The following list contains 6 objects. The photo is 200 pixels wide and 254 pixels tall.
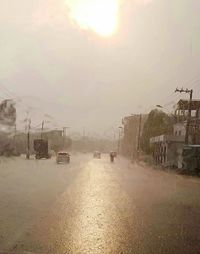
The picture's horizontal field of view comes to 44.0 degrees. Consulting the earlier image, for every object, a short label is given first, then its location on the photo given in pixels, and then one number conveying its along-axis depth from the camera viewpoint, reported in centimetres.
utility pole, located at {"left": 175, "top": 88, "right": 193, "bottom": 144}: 2523
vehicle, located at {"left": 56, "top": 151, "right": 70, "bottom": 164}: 3275
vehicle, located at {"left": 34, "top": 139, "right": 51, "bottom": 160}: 3995
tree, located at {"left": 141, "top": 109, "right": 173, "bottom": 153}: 4290
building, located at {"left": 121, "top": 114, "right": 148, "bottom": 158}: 7394
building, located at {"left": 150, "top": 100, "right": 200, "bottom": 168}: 2965
